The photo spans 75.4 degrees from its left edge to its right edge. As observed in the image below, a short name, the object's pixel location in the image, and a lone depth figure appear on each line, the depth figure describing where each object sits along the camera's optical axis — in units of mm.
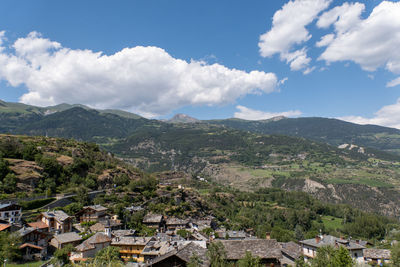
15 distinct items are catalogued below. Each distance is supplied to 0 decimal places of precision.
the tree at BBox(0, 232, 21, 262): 44716
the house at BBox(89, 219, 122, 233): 70750
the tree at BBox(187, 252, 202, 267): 30044
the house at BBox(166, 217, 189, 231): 92775
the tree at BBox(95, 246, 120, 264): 43656
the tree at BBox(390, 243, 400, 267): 49312
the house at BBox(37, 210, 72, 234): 65625
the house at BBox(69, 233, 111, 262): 52500
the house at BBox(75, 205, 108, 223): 79125
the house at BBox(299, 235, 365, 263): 66075
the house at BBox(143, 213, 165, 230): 89688
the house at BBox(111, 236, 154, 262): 59781
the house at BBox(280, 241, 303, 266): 61284
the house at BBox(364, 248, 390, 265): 67562
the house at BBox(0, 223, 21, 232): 54144
